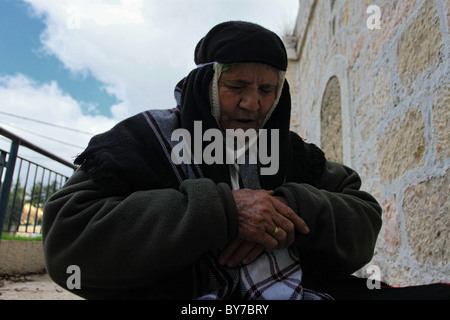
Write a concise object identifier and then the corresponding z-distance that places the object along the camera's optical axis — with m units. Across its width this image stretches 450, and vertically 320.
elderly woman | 1.07
